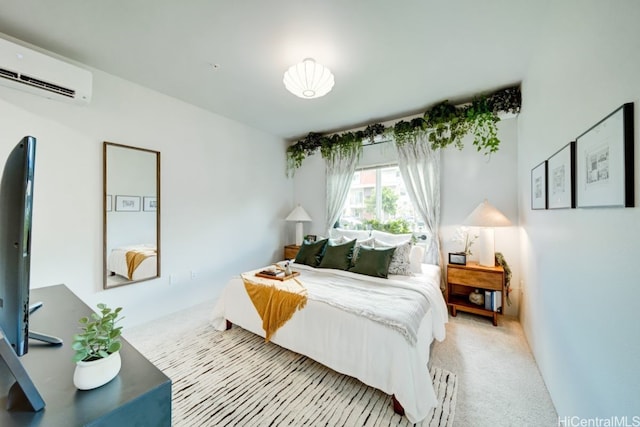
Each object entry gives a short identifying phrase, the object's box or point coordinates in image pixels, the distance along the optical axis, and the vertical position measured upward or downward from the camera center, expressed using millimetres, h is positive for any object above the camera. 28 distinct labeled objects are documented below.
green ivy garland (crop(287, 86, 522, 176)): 2729 +1173
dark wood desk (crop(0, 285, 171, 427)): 630 -537
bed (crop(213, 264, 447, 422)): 1525 -922
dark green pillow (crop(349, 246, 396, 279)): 2629 -541
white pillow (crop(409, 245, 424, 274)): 2830 -539
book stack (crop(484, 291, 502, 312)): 2701 -978
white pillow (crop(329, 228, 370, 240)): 3518 -305
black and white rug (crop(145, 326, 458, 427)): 1530 -1289
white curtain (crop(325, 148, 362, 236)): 4098 +603
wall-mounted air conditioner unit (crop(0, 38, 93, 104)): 1859 +1137
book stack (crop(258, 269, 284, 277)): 2588 -646
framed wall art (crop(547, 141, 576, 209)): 1274 +210
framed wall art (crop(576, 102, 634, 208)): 841 +209
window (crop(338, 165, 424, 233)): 3666 +160
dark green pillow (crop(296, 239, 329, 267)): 3113 -523
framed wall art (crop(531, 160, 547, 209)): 1752 +218
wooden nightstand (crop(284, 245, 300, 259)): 4312 -675
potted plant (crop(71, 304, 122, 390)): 728 -448
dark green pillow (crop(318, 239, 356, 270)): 2898 -527
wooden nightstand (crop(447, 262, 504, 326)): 2654 -775
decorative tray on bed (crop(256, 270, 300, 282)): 2522 -667
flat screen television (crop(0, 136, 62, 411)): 671 -112
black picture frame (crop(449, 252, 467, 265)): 2895 -534
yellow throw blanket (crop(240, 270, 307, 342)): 2100 -779
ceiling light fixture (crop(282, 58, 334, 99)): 2010 +1151
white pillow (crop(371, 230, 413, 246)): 3127 -318
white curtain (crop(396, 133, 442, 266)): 3314 +449
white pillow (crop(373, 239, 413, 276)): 2719 -540
